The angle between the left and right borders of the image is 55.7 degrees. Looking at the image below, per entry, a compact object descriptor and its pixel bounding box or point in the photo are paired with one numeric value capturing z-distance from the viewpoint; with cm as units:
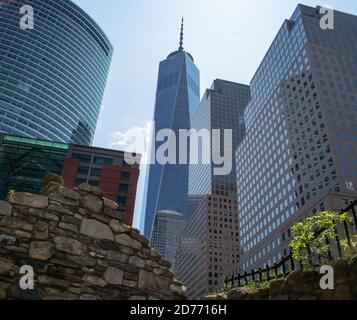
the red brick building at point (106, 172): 6588
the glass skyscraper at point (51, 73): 13238
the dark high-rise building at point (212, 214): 13862
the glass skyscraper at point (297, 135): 7788
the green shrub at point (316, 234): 751
